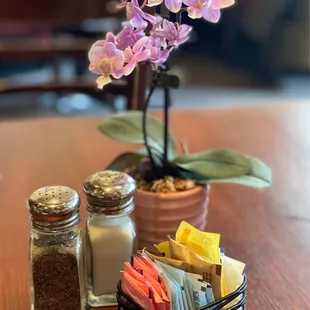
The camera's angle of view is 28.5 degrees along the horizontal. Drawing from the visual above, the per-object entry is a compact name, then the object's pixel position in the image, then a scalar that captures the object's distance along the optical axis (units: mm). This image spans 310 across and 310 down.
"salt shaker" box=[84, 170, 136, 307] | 680
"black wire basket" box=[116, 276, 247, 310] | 575
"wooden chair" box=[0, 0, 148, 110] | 1962
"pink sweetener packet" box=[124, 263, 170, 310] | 562
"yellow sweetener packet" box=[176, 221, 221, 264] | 624
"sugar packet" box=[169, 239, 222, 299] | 598
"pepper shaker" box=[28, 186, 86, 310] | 640
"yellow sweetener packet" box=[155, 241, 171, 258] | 637
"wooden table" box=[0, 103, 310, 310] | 770
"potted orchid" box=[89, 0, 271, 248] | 624
